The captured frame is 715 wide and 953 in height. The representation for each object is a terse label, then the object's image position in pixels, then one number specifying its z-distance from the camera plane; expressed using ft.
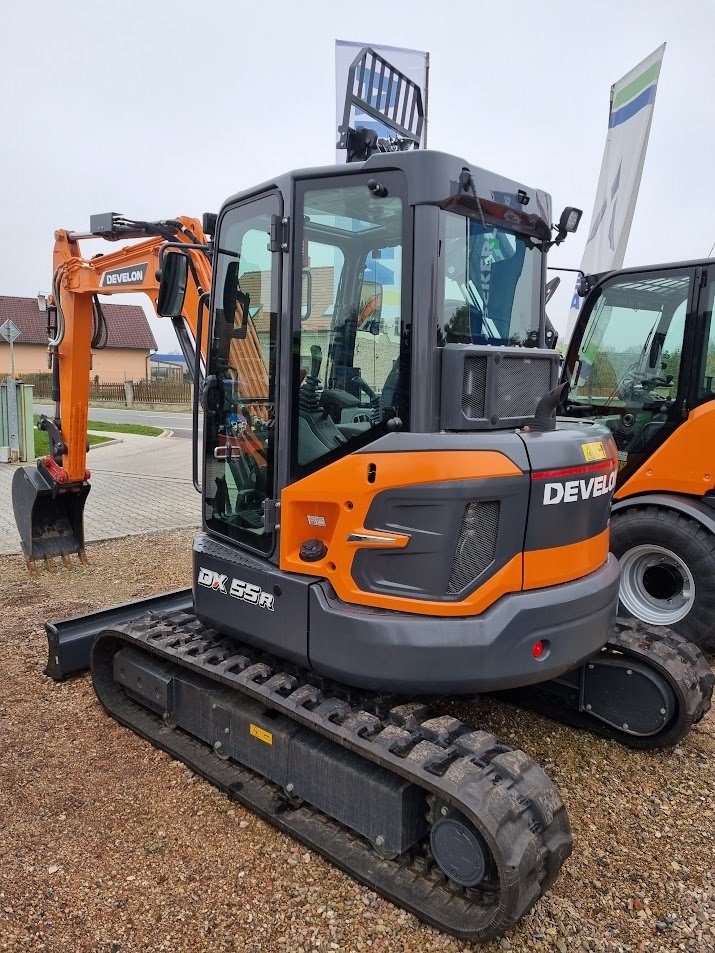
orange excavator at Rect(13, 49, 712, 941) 9.02
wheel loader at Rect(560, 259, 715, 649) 16.21
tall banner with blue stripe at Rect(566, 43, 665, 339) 42.86
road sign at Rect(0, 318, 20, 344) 47.02
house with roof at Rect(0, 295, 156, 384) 144.46
